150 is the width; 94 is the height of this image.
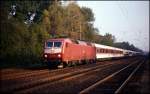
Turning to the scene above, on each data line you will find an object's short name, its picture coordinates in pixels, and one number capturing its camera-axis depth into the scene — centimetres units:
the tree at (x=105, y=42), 11486
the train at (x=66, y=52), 2870
